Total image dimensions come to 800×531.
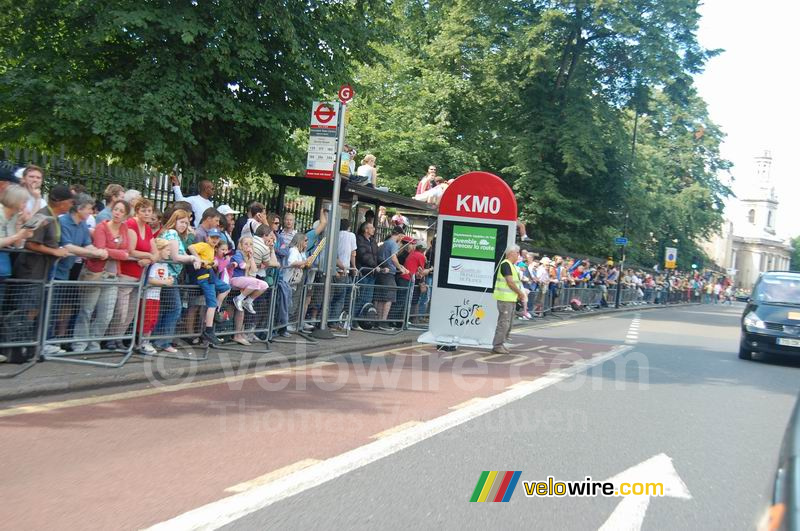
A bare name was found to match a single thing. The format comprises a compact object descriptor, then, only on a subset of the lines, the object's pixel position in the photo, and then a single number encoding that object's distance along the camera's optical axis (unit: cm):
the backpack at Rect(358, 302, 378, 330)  1445
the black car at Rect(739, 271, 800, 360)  1518
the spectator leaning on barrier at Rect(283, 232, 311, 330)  1205
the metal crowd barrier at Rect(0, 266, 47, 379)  762
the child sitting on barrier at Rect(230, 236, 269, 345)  1061
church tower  14900
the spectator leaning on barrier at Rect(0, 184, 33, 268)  771
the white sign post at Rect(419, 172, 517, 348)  1326
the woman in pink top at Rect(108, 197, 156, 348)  881
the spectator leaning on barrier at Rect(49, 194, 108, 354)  819
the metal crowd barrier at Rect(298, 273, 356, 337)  1283
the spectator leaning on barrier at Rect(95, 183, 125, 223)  989
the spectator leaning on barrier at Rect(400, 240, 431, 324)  1570
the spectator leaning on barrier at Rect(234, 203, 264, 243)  1205
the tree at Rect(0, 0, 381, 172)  1366
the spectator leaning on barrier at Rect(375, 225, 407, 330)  1497
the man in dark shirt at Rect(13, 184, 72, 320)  786
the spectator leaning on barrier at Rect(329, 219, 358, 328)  1362
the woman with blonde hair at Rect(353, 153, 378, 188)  1636
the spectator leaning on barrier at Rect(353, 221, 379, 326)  1452
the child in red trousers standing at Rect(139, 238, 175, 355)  911
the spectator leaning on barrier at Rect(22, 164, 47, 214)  862
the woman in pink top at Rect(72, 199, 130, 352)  851
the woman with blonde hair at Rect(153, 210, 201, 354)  943
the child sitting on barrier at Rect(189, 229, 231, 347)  988
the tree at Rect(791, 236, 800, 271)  16638
